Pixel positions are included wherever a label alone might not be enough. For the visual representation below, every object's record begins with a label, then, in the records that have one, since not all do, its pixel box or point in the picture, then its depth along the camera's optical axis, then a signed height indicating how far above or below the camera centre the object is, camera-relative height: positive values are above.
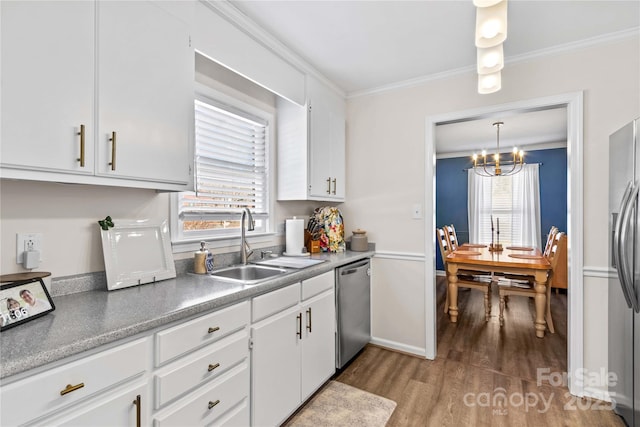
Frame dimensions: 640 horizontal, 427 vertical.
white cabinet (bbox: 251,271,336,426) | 1.64 -0.79
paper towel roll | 2.62 -0.18
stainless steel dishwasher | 2.42 -0.78
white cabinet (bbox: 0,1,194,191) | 1.06 +0.47
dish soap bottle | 1.87 -0.29
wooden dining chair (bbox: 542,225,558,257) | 4.06 -0.36
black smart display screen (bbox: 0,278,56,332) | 1.00 -0.29
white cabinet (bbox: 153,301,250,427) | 1.19 -0.65
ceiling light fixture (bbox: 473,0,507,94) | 1.47 +0.86
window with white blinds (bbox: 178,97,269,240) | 2.07 +0.29
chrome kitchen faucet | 2.16 -0.19
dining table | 3.28 -0.57
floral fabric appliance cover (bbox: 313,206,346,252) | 2.84 -0.14
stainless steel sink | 2.06 -0.38
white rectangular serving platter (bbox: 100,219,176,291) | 1.50 -0.20
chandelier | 5.45 +0.87
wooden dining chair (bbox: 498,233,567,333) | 3.38 -0.84
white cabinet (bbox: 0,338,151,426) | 0.83 -0.52
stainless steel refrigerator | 1.70 -0.32
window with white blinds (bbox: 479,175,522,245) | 5.78 +0.10
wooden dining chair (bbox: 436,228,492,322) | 3.73 -0.81
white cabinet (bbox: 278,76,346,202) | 2.56 +0.55
